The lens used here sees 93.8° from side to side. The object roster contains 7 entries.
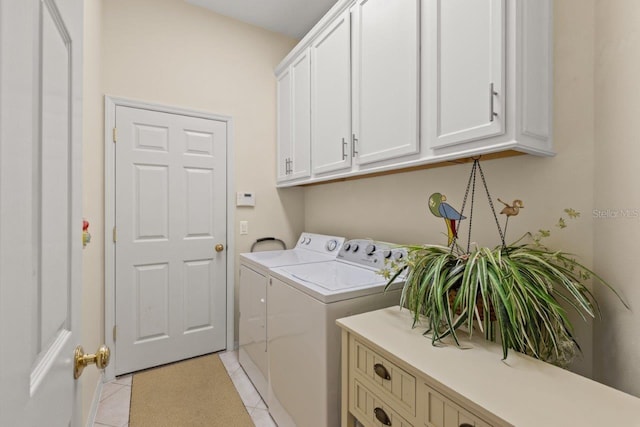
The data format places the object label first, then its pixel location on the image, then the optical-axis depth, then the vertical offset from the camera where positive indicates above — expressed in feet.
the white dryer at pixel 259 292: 6.21 -1.80
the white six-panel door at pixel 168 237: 7.33 -0.67
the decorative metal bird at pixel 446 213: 4.51 +0.01
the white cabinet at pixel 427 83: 3.51 +1.92
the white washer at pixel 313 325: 4.16 -1.75
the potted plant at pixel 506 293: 2.89 -0.83
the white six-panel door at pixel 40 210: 1.21 +0.00
